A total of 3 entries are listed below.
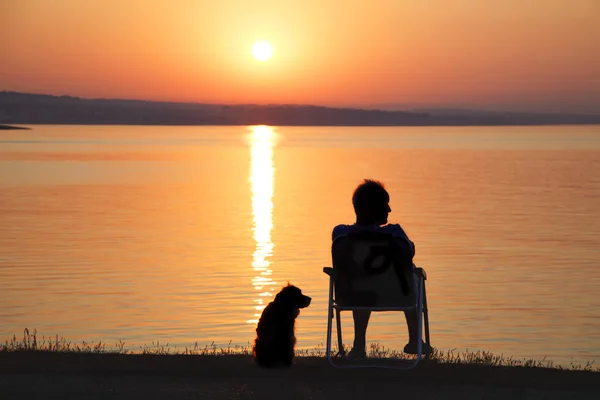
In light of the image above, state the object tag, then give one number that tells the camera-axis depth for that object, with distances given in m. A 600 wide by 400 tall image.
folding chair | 13.81
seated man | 13.74
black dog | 13.72
